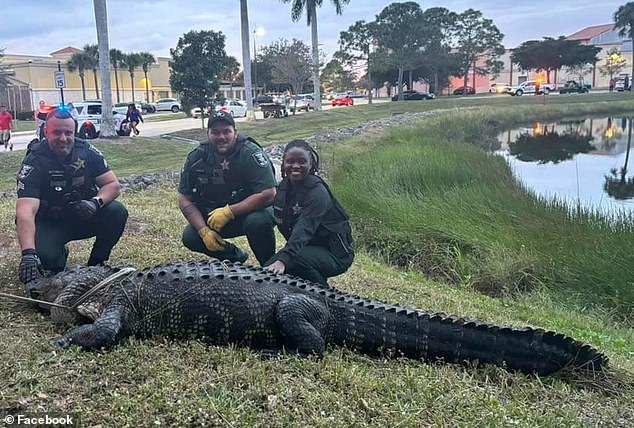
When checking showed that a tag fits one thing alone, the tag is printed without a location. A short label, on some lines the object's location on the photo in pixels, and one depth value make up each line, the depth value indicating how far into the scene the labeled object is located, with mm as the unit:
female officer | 4035
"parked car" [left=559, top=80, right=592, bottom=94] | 52750
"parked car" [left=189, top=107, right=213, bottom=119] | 22941
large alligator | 3383
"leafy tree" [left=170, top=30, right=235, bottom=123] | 21375
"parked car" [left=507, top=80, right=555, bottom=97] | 52875
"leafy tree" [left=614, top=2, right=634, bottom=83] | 58594
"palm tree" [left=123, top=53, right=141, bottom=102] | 54625
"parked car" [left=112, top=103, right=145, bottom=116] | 29859
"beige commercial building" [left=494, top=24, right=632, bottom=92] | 73062
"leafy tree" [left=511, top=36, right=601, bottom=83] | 57438
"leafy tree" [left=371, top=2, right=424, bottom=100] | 49844
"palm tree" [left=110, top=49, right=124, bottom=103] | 52281
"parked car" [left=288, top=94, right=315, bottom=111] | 41678
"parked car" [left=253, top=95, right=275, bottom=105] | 43953
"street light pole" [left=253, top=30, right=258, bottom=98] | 56003
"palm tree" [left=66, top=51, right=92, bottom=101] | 49375
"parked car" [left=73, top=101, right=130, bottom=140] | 19370
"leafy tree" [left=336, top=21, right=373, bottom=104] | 51125
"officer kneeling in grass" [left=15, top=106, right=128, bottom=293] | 4250
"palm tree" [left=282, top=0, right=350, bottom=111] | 34500
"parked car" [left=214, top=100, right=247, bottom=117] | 35706
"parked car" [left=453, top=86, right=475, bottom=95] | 58375
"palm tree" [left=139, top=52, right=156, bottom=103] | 55969
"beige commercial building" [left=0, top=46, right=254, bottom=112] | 43031
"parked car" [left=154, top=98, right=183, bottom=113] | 47778
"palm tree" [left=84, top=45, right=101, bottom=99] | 49947
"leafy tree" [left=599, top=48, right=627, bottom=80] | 65062
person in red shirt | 17688
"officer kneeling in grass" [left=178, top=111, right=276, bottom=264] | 4496
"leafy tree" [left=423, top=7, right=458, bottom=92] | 51938
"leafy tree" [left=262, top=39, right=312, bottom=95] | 38188
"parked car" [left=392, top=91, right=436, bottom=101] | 50391
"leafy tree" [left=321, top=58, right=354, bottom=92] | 60403
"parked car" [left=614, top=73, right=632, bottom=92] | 56562
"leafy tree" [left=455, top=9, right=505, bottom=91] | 56125
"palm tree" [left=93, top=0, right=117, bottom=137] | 17016
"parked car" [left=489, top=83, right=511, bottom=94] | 60431
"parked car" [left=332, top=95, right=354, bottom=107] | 47656
